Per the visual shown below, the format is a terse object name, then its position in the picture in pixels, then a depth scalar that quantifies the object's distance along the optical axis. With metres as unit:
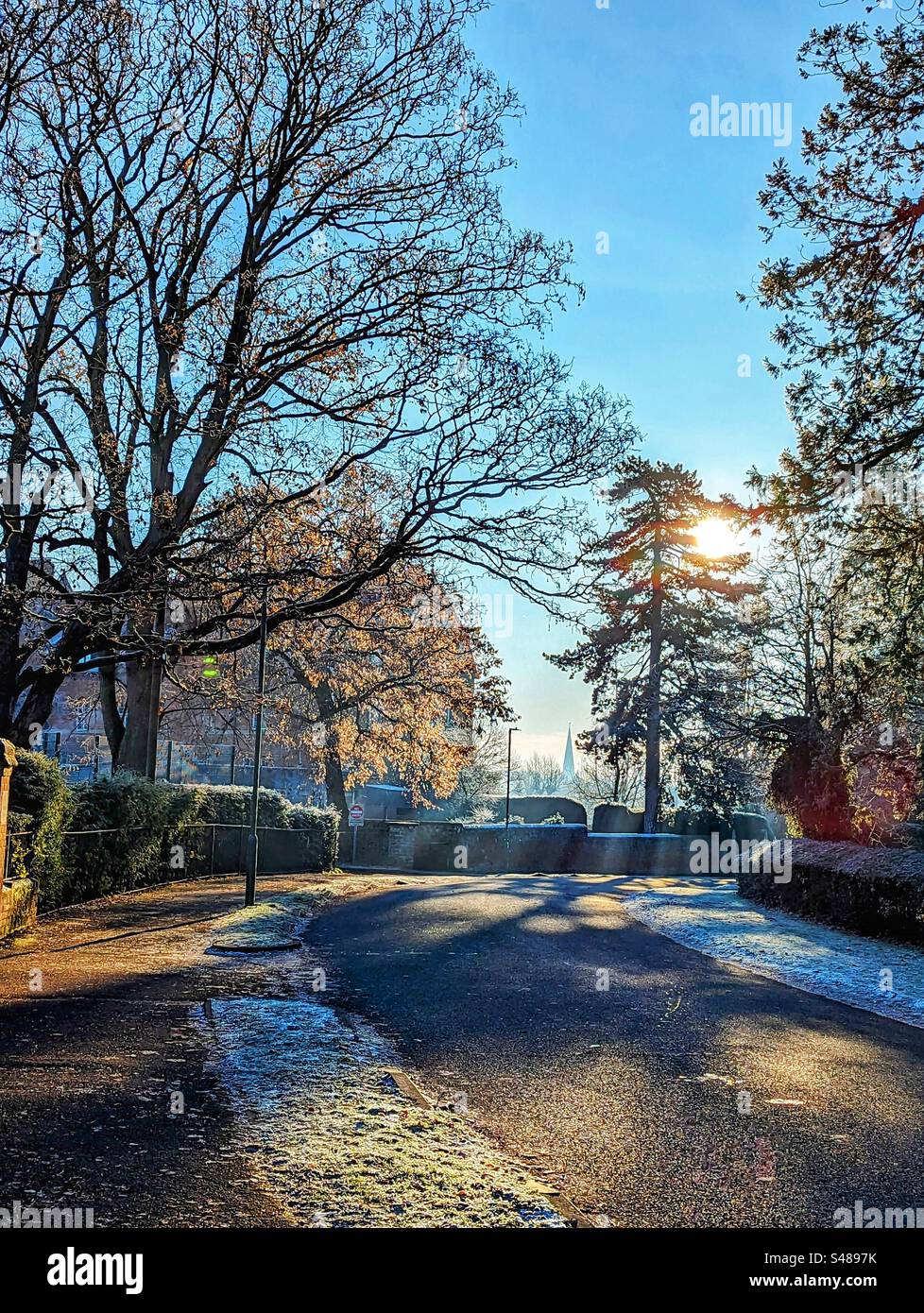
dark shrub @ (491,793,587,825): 56.28
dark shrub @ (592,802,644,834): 51.66
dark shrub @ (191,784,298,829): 28.44
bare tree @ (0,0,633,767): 15.65
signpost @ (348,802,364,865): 40.75
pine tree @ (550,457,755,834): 47.25
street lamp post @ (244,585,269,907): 18.24
